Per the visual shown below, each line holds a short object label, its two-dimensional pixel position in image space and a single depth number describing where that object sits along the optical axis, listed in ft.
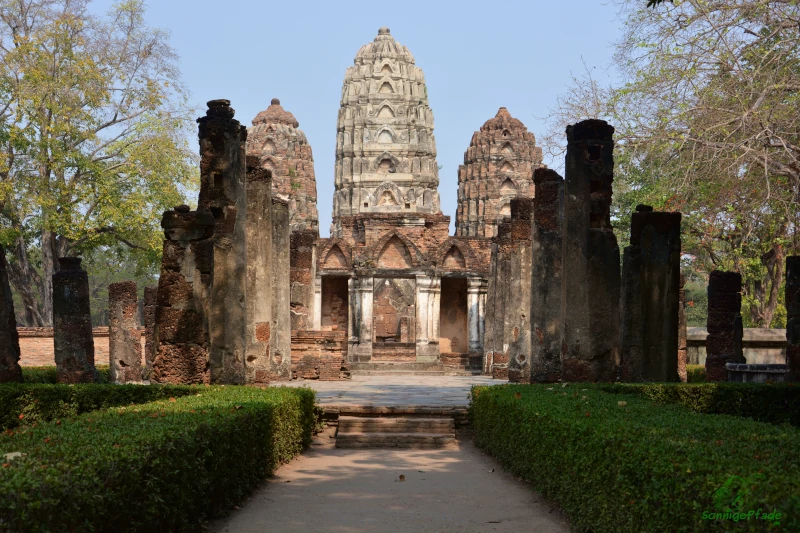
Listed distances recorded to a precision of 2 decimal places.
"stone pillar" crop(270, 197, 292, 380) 58.59
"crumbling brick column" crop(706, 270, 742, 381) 57.62
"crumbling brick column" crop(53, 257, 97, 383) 50.62
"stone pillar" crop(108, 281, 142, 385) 64.03
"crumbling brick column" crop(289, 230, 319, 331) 75.77
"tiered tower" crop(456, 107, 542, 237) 171.83
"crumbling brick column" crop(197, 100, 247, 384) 41.98
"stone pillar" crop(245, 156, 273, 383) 49.01
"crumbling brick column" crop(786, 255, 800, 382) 47.52
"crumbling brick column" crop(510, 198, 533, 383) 63.10
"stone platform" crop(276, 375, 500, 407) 48.78
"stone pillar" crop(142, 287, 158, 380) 66.50
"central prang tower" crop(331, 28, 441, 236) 168.14
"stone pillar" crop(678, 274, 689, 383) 61.36
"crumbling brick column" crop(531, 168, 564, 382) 45.50
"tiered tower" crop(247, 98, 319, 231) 170.30
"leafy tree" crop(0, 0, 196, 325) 92.79
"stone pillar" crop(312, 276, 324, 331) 102.17
